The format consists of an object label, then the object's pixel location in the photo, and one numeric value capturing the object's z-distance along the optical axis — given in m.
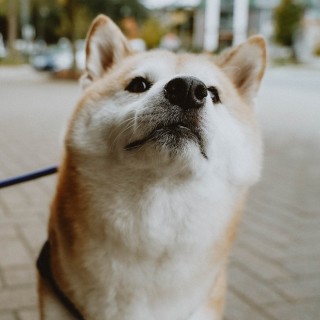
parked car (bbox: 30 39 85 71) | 27.39
